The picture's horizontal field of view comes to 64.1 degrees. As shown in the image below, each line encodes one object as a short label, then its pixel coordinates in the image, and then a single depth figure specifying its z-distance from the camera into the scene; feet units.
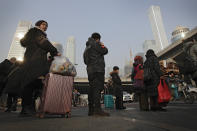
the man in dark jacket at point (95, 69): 12.65
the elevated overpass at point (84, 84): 179.22
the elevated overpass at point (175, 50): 106.42
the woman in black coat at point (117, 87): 22.87
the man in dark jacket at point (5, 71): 19.17
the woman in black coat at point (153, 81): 16.92
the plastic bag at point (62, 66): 10.77
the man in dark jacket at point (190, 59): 12.40
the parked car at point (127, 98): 71.74
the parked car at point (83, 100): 75.41
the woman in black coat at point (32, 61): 10.87
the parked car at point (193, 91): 29.56
